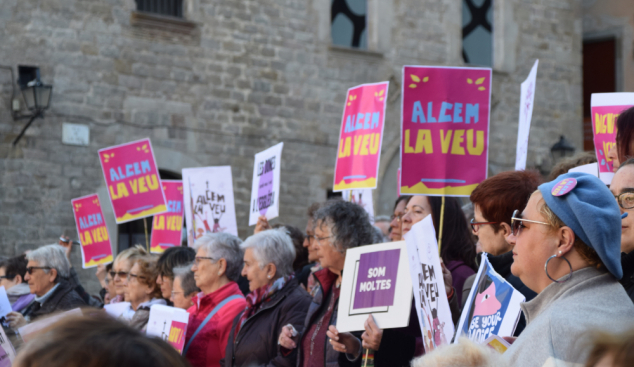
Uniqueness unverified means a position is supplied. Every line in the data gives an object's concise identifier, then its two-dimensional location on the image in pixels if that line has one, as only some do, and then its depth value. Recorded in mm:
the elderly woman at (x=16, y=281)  7469
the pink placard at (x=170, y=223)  8766
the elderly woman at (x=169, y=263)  5922
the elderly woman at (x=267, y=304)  4617
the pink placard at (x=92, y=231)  9086
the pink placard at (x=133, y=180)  8156
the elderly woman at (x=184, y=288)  5758
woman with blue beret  2109
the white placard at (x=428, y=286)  3352
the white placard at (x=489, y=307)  2875
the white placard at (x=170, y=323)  4906
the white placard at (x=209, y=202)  7801
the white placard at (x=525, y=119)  5320
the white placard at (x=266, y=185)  6973
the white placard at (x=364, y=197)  7371
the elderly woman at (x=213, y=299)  5102
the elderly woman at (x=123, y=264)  6586
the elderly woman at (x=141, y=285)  6254
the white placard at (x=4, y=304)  5703
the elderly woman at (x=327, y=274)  4215
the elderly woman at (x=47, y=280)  6812
